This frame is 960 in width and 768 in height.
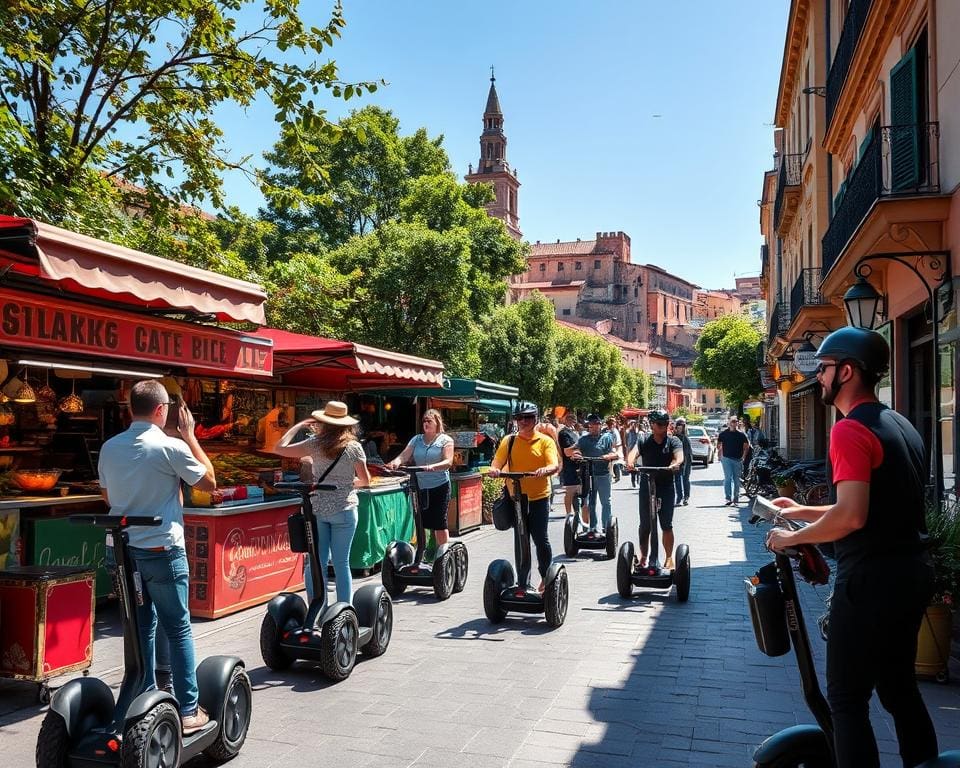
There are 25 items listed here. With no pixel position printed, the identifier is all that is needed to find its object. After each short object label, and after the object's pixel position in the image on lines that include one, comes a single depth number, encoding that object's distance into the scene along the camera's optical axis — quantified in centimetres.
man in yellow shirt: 779
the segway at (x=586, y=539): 1147
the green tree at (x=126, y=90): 930
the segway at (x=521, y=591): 743
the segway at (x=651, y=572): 850
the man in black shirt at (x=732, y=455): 1884
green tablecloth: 984
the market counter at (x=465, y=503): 1320
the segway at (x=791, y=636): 324
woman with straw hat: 626
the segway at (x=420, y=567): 873
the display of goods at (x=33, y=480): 813
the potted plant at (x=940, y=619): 584
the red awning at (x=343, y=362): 988
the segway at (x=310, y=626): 577
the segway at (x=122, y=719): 374
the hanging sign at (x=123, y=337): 604
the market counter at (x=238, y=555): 769
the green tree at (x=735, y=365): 4859
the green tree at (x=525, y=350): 4266
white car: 3897
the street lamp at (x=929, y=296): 884
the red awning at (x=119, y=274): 523
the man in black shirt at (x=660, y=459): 885
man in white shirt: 403
